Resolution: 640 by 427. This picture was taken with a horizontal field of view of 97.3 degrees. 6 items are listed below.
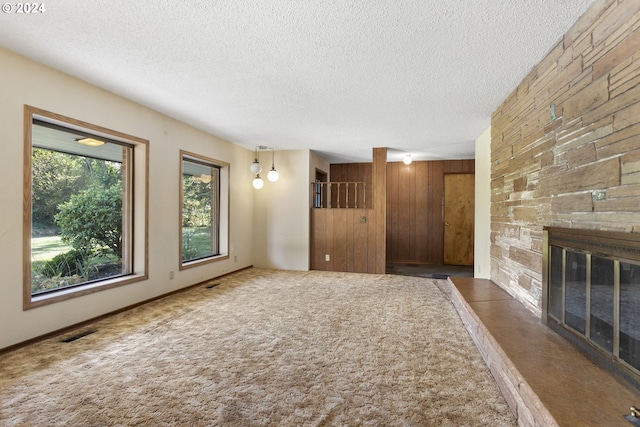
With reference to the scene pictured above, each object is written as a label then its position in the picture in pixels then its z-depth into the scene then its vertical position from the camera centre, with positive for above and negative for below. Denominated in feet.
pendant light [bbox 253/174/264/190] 17.81 +1.79
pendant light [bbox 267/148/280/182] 17.57 +2.30
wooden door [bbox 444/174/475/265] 20.61 -0.48
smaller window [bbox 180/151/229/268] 13.96 +0.10
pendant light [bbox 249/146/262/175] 17.30 +2.72
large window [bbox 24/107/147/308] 8.22 +0.10
